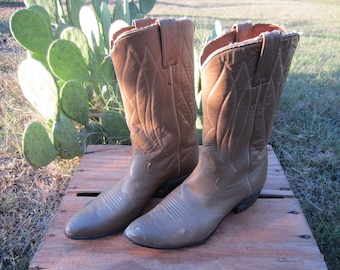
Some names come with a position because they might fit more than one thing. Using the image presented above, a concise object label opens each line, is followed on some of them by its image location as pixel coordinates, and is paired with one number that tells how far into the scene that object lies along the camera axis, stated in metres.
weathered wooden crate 0.82
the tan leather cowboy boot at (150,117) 0.80
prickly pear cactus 1.27
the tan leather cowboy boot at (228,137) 0.70
